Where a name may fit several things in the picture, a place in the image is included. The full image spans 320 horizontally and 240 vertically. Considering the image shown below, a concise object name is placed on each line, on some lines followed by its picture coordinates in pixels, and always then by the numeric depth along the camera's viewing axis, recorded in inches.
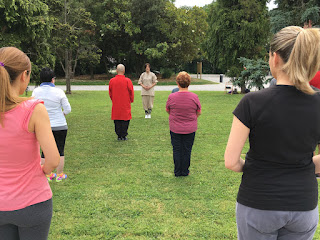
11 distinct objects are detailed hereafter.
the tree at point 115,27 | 1304.1
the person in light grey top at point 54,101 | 193.3
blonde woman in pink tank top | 71.0
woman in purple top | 213.6
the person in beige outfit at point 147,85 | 471.8
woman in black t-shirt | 64.0
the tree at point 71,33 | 649.8
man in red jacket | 329.1
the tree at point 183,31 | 1354.6
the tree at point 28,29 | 312.7
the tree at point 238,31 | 866.8
